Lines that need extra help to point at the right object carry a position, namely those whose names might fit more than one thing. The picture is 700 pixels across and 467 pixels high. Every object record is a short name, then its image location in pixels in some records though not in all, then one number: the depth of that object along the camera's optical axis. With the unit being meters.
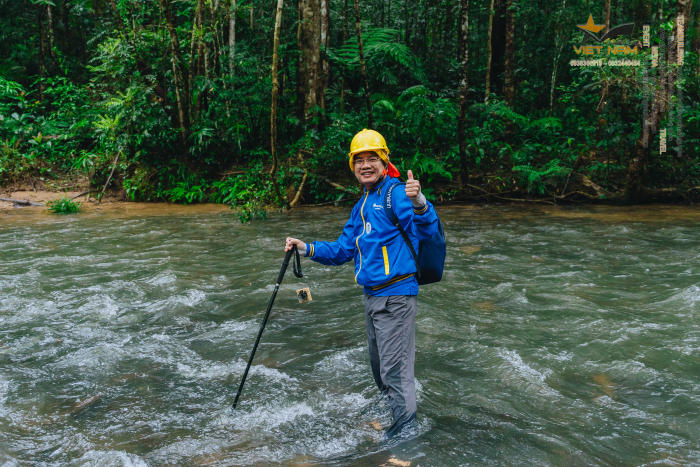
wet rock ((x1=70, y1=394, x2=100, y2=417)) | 4.67
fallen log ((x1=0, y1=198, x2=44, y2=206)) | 14.98
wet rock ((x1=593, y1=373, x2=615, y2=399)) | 4.85
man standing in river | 3.99
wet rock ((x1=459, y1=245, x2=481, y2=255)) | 9.91
